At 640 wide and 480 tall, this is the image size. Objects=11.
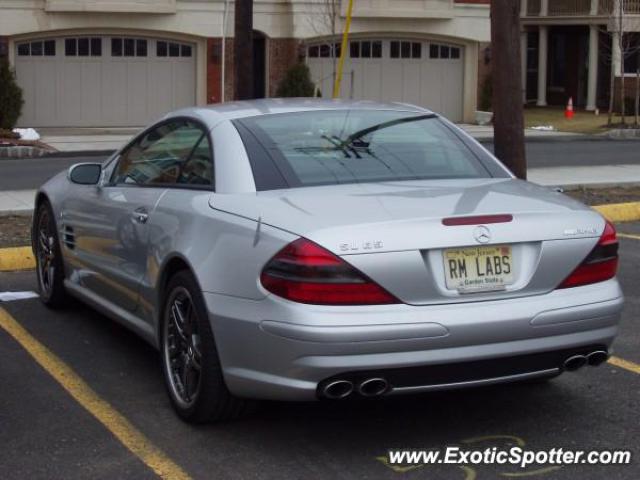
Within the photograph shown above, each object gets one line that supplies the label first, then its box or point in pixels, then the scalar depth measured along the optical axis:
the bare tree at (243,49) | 15.91
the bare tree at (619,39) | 32.38
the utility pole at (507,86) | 11.97
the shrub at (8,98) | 26.14
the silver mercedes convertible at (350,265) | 4.78
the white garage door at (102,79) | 27.70
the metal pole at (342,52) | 15.83
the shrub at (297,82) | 29.16
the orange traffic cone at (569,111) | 34.78
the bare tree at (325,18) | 29.60
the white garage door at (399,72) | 31.05
